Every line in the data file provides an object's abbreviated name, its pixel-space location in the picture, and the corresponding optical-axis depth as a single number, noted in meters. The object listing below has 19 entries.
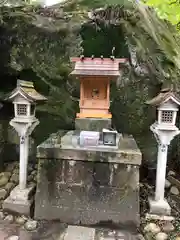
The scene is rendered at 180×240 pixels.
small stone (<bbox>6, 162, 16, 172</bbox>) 5.06
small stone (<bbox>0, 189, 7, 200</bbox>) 4.23
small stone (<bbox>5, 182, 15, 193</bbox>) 4.42
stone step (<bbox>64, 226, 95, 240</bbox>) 3.27
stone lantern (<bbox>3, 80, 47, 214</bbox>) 3.84
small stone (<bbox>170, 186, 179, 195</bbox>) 4.44
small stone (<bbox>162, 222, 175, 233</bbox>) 3.53
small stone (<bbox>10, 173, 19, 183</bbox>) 4.67
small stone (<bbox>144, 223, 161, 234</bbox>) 3.51
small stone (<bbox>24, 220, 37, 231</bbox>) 3.55
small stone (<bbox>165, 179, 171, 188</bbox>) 4.57
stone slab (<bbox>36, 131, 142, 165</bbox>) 3.58
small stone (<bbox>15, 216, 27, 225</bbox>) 3.69
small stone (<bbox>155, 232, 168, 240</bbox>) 3.38
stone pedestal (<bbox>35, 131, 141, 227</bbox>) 3.60
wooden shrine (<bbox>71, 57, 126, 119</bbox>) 4.04
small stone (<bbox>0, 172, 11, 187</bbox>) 4.58
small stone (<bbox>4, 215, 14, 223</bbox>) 3.72
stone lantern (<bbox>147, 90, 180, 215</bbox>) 3.73
